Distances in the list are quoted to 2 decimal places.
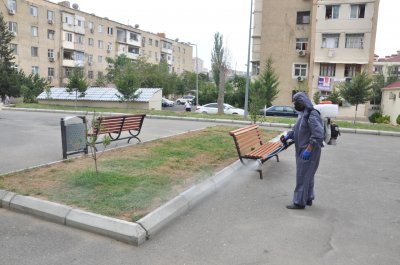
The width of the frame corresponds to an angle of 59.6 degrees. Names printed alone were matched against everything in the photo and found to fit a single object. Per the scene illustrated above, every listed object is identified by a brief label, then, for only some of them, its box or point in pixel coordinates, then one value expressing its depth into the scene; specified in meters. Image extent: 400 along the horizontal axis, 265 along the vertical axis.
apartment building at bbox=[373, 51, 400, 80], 54.26
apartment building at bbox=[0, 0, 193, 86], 48.84
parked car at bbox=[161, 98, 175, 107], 47.69
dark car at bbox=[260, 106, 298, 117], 25.46
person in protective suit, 4.72
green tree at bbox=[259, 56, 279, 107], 32.69
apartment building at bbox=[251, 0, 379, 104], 35.84
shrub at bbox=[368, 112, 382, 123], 28.37
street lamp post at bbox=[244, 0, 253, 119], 20.59
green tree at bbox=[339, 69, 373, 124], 20.73
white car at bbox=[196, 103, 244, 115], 27.99
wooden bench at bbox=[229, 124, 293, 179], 6.74
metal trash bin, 7.33
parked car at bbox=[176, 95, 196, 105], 56.66
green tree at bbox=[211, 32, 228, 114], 23.28
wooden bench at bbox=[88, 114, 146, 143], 8.85
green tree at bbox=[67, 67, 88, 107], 26.33
